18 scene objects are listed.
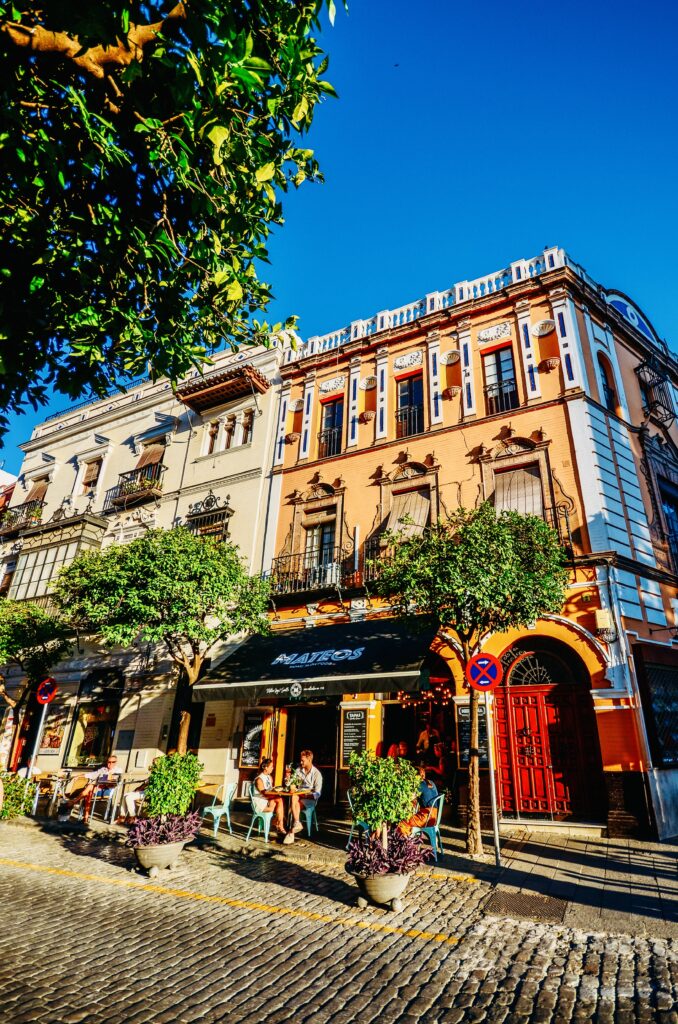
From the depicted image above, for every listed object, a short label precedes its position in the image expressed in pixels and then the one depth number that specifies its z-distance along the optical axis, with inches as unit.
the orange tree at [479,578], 356.2
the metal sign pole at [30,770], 509.5
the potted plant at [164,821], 308.8
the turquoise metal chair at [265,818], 386.9
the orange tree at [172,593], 492.7
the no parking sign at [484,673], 325.1
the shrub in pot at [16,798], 487.2
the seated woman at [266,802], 394.9
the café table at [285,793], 393.1
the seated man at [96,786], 495.8
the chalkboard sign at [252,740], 561.6
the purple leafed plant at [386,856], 250.4
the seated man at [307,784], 401.4
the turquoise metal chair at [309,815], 404.8
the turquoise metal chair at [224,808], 402.9
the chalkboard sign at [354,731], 508.7
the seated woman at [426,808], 329.7
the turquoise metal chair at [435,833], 327.0
